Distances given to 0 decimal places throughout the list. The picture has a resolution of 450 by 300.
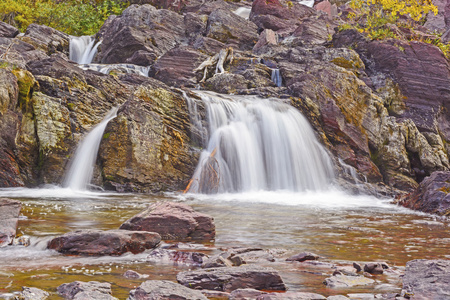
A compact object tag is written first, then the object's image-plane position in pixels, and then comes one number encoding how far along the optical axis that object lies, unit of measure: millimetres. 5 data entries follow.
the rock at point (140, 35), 24406
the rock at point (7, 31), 24250
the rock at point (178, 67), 20453
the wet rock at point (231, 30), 26719
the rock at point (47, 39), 23531
